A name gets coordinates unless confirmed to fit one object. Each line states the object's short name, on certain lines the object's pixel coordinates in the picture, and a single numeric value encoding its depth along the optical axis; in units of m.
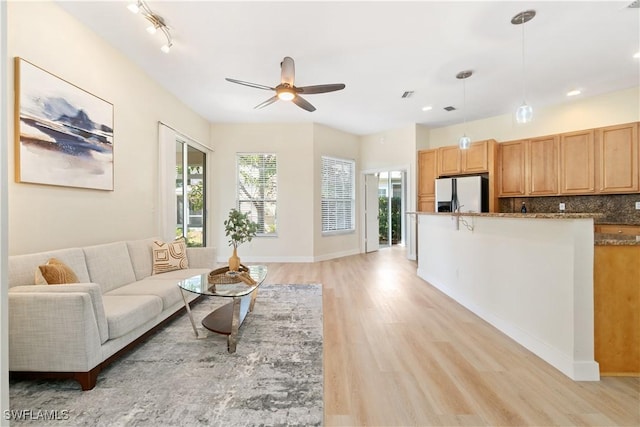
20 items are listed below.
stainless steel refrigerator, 5.15
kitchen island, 1.89
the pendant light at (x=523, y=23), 2.53
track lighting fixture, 2.34
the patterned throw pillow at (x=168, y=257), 3.16
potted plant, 2.74
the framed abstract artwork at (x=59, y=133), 2.12
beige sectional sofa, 1.66
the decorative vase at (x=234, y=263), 2.73
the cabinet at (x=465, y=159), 5.25
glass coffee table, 2.20
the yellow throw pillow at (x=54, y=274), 1.89
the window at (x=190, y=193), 4.62
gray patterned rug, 1.50
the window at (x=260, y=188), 5.94
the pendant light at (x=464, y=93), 3.71
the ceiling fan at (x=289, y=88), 2.65
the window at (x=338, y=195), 6.29
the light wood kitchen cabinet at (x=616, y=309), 1.92
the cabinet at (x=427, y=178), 5.87
